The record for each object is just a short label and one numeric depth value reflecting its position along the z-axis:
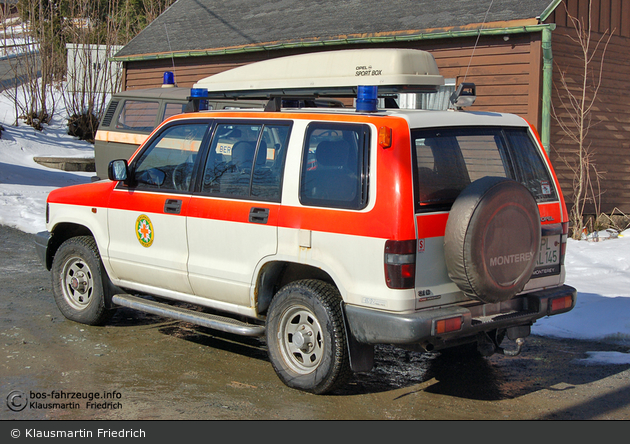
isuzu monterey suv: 4.23
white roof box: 5.31
